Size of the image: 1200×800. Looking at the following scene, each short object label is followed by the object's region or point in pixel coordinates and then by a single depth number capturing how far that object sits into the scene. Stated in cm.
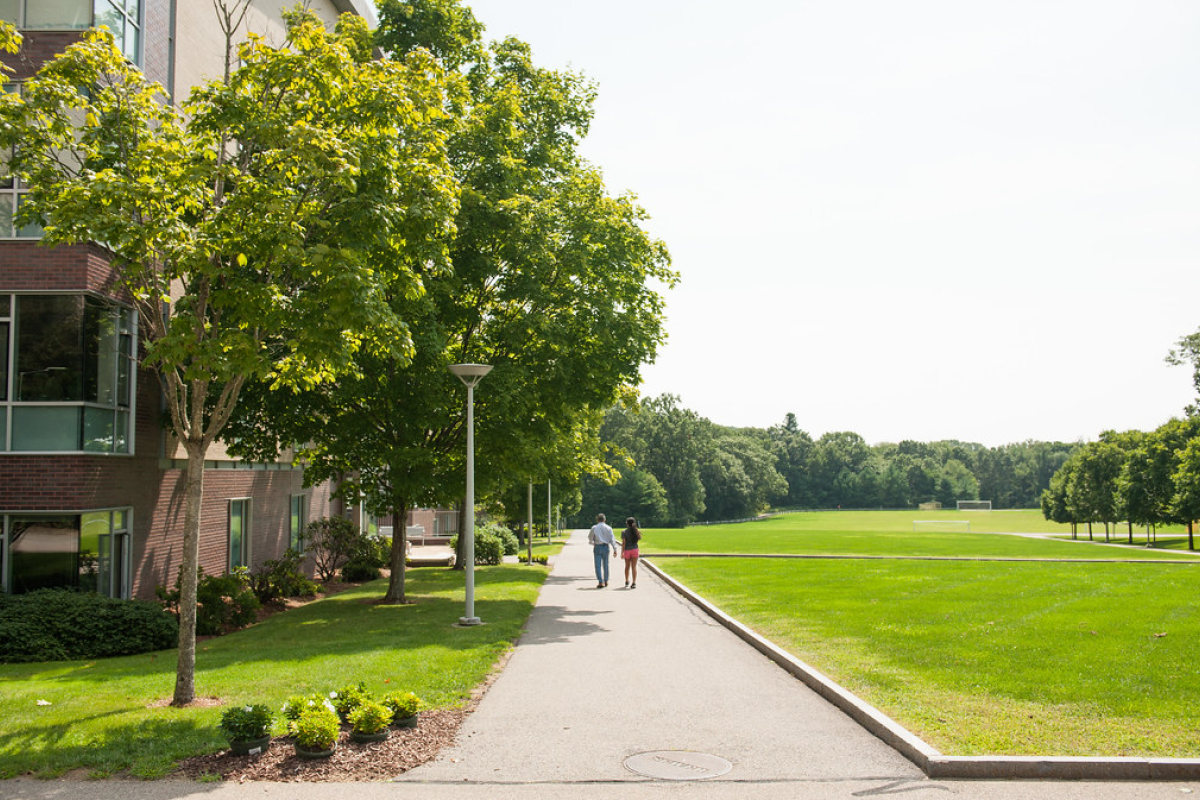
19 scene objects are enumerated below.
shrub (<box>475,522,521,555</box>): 3681
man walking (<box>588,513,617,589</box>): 2347
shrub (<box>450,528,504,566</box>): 3319
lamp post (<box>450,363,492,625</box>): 1521
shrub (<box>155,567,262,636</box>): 1595
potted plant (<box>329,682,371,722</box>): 778
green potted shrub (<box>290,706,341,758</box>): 707
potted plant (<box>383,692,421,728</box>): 787
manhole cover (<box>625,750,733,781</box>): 682
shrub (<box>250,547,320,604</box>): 2050
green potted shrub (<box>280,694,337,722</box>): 738
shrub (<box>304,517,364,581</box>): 2659
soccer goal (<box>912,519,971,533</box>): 8962
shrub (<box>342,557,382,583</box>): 2758
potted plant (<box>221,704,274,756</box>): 713
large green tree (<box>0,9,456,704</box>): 870
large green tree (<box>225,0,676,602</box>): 1781
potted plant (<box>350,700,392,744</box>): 743
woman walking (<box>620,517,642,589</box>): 2349
